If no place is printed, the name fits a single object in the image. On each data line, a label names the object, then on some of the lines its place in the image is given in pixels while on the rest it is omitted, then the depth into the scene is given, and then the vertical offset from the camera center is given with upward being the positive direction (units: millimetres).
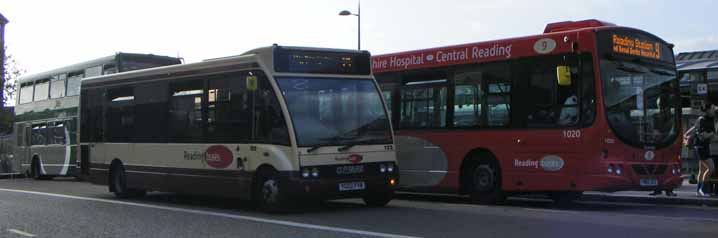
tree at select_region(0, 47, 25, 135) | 71562 +4756
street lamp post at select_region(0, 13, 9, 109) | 71062 +6023
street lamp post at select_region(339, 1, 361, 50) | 33250 +4700
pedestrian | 15125 +22
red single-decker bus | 12836 +487
